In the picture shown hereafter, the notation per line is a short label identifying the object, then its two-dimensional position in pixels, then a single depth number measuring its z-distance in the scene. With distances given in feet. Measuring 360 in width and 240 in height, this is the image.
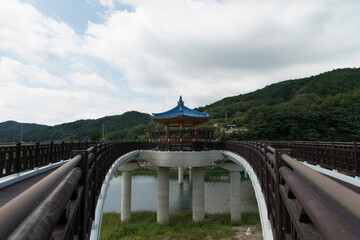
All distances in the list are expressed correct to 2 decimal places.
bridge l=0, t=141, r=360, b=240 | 3.04
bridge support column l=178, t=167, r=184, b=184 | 92.17
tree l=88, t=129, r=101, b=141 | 159.84
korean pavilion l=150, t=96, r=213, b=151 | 55.01
